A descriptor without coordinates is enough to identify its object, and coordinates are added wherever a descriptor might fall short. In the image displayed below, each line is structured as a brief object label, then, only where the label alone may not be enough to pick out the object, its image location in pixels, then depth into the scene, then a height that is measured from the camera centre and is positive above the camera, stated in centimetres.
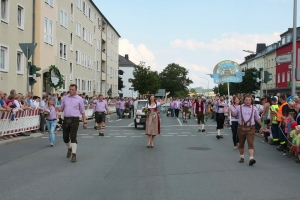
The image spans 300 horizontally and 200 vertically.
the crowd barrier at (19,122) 1550 -118
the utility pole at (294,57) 1777 +169
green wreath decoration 2336 +94
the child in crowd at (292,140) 1143 -122
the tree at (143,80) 7862 +276
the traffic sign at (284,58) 1783 +165
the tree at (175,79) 14200 +566
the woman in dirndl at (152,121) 1394 -89
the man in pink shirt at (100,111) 1911 -80
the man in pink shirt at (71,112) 1088 -48
